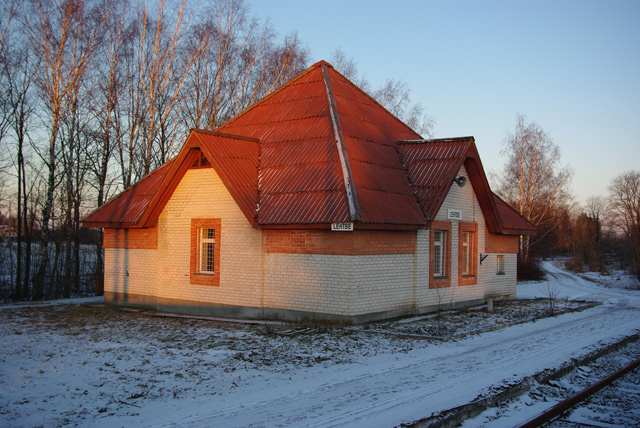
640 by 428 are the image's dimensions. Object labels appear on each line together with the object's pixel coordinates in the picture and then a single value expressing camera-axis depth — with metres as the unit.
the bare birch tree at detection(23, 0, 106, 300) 20.52
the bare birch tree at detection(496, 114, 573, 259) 36.34
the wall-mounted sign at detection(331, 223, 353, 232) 11.80
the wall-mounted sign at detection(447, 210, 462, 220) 15.50
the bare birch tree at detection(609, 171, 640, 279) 56.17
